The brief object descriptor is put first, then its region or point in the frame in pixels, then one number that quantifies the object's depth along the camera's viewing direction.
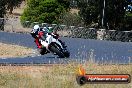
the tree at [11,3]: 63.89
